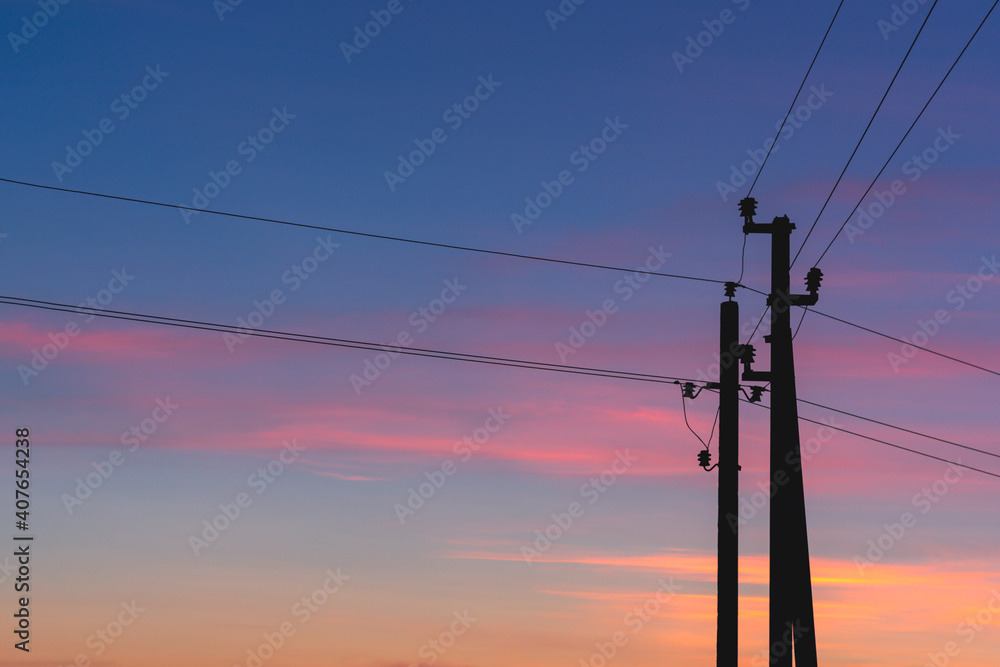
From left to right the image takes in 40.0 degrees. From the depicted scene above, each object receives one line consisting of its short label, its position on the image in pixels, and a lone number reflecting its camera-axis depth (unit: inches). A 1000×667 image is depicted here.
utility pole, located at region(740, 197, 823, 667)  906.1
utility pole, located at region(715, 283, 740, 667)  994.1
